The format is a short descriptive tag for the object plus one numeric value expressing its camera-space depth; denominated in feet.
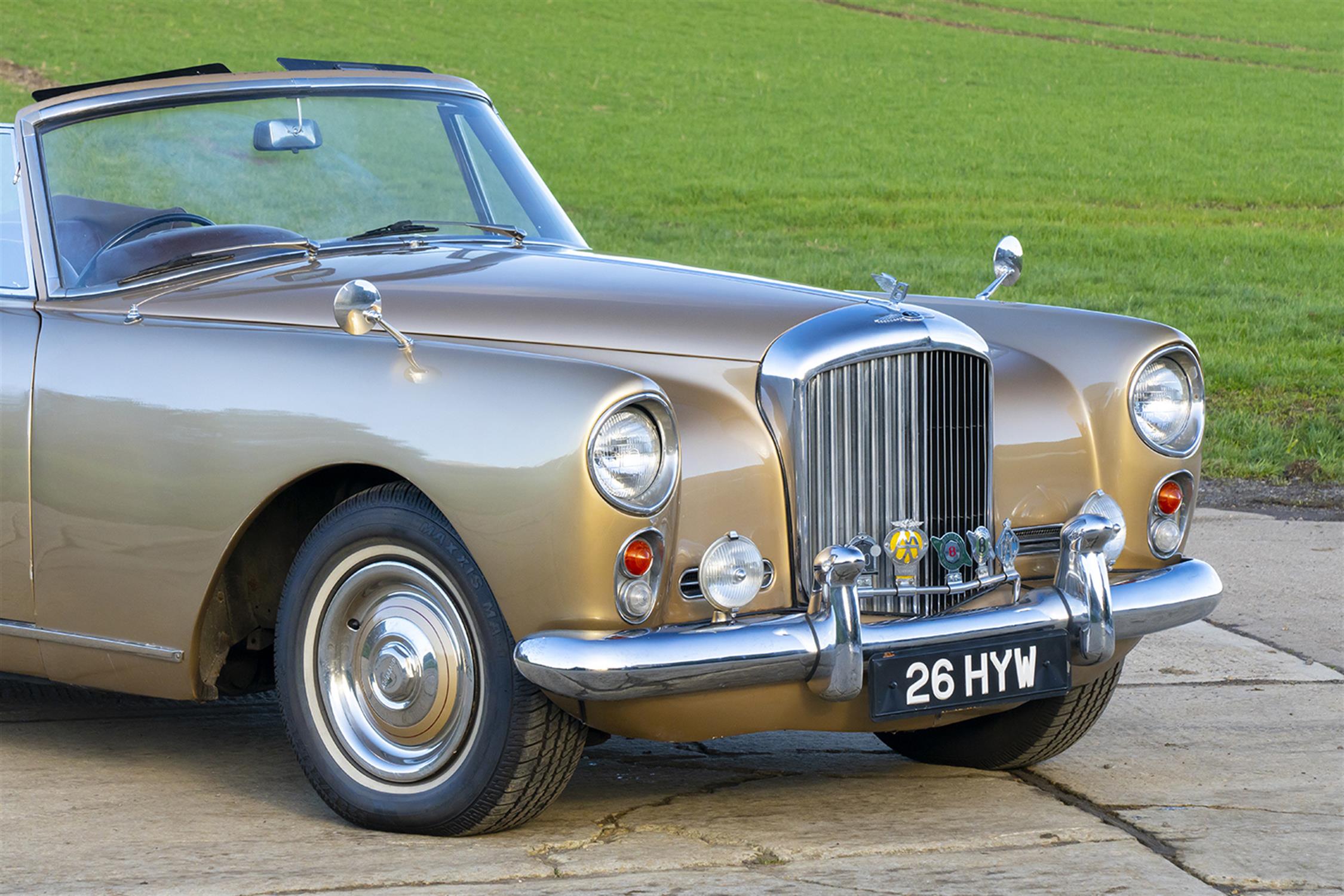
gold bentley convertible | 23.39
